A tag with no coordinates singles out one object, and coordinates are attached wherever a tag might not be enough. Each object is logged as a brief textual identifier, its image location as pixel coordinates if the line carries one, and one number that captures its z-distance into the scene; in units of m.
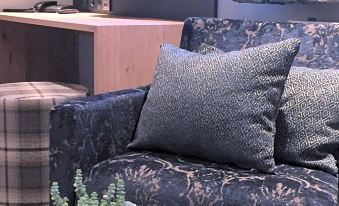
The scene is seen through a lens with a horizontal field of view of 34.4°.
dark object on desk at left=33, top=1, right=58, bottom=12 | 3.01
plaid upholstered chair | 1.99
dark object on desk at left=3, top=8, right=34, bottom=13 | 2.95
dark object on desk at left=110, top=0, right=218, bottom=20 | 2.49
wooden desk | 2.05
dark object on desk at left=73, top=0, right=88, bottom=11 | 3.25
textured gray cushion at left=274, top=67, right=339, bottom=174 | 1.55
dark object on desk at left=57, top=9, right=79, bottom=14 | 2.93
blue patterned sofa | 1.36
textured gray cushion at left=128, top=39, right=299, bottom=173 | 1.52
